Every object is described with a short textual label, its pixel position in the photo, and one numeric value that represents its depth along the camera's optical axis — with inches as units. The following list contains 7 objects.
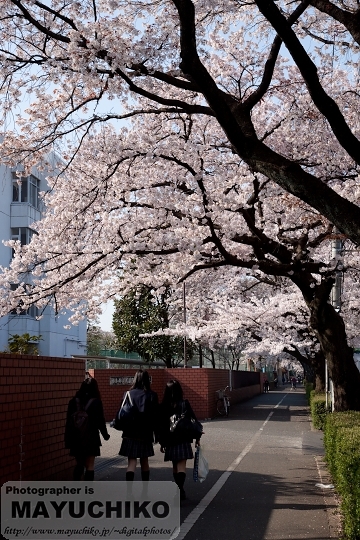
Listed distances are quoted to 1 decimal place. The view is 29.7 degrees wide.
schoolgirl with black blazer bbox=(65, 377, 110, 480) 322.0
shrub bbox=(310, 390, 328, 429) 724.7
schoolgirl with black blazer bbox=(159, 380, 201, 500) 329.1
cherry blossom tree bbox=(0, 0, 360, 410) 500.4
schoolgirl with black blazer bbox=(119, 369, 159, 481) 320.8
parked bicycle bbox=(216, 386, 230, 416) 964.6
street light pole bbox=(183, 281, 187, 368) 890.3
